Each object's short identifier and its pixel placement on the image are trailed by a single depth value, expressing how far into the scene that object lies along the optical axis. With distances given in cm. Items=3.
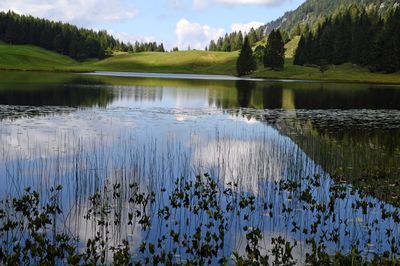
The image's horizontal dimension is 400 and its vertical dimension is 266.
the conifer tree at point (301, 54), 17450
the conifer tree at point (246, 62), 16730
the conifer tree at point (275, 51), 16412
